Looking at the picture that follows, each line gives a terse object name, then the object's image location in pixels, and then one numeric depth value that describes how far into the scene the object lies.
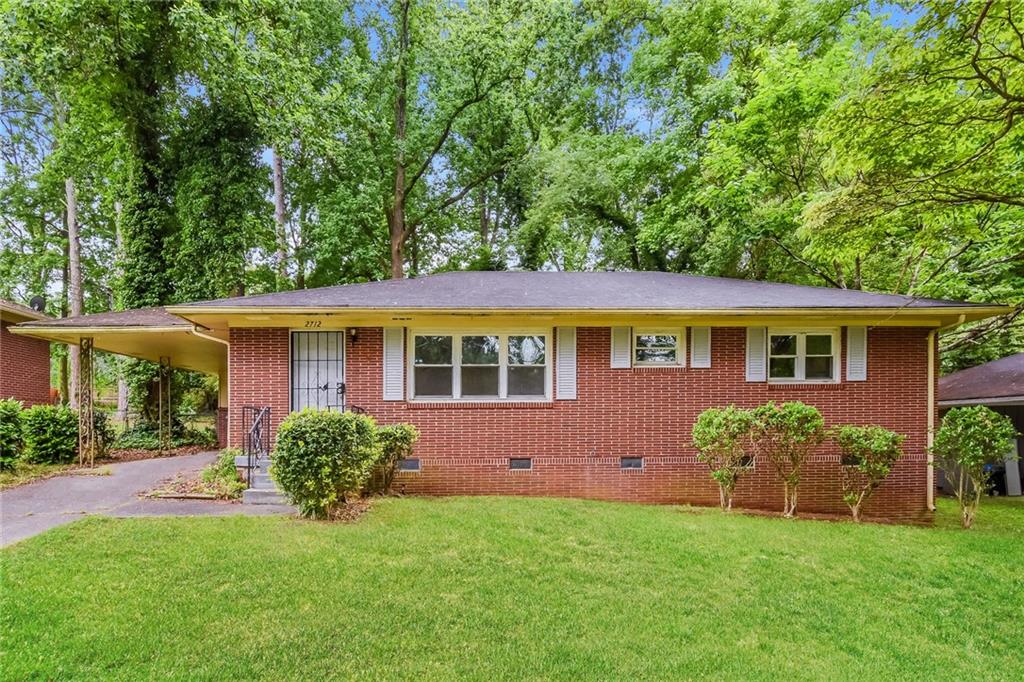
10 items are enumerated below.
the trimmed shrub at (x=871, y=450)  7.20
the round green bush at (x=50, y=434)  10.21
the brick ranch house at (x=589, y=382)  8.19
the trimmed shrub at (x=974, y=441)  6.75
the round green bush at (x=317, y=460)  5.90
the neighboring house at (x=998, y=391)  10.27
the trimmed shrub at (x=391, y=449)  7.42
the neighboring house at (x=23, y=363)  12.59
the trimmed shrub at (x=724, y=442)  7.21
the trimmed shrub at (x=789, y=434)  7.07
